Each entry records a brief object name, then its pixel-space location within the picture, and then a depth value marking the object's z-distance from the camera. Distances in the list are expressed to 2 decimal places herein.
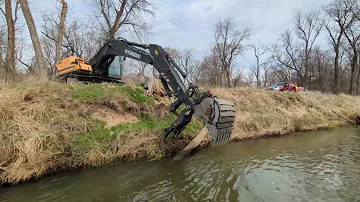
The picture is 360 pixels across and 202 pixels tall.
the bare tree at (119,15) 21.75
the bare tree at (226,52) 38.06
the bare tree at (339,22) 31.11
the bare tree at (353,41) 31.27
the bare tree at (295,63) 44.62
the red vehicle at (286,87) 24.50
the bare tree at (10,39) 13.13
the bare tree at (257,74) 48.96
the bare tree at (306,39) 39.69
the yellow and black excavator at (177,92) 5.90
